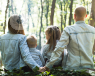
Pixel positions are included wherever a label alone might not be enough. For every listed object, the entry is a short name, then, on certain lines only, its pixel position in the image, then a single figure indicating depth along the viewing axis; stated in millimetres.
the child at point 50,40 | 3007
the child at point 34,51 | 2883
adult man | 2344
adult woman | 2655
